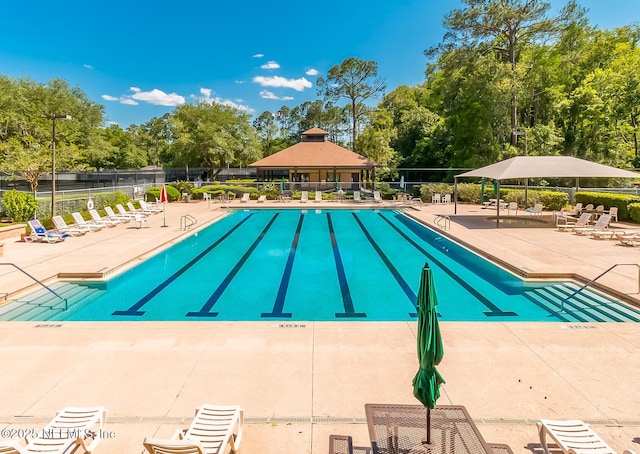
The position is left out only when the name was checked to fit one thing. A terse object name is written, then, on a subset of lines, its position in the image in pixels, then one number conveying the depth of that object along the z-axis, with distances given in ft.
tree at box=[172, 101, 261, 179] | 151.84
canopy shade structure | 54.24
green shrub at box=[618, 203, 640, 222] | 57.31
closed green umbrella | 10.69
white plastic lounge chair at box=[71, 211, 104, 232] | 52.95
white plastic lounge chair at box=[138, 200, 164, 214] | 72.12
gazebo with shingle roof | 118.73
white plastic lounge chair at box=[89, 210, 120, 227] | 57.11
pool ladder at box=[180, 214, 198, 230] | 57.75
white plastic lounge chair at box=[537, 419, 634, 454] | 10.73
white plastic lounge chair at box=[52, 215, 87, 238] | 49.80
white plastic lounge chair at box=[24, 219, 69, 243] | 46.01
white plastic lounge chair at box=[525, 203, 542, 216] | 64.12
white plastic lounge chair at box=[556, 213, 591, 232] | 54.44
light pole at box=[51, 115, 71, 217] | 52.62
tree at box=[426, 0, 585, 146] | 97.50
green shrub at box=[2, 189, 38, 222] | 55.06
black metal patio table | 10.52
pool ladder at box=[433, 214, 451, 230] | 57.98
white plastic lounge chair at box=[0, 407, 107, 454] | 10.62
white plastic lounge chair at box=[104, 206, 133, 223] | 60.87
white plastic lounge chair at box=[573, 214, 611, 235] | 49.25
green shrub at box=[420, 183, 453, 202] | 97.09
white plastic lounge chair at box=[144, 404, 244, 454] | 10.06
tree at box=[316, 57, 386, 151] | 142.92
